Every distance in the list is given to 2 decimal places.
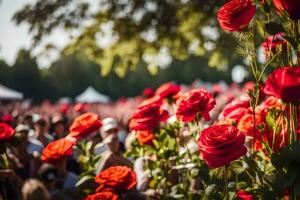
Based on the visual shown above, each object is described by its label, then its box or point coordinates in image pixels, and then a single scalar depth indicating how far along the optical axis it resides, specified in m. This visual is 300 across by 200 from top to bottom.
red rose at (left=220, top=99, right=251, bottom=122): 2.61
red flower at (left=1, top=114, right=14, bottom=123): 4.85
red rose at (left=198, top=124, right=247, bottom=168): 1.89
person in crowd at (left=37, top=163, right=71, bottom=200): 3.87
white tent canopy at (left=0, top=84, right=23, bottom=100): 22.40
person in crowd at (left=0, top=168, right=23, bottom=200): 4.32
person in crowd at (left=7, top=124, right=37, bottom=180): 5.21
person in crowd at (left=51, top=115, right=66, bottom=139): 6.96
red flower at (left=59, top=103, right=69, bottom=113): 9.77
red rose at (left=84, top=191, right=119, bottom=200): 2.32
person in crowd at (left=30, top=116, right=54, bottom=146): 6.32
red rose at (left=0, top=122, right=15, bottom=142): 2.93
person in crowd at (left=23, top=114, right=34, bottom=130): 8.30
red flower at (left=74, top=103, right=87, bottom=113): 7.79
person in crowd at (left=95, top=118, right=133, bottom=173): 3.57
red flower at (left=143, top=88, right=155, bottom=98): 6.16
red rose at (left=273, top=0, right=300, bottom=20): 1.79
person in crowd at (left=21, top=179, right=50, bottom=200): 3.20
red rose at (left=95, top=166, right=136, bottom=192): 2.47
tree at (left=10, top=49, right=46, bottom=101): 59.78
